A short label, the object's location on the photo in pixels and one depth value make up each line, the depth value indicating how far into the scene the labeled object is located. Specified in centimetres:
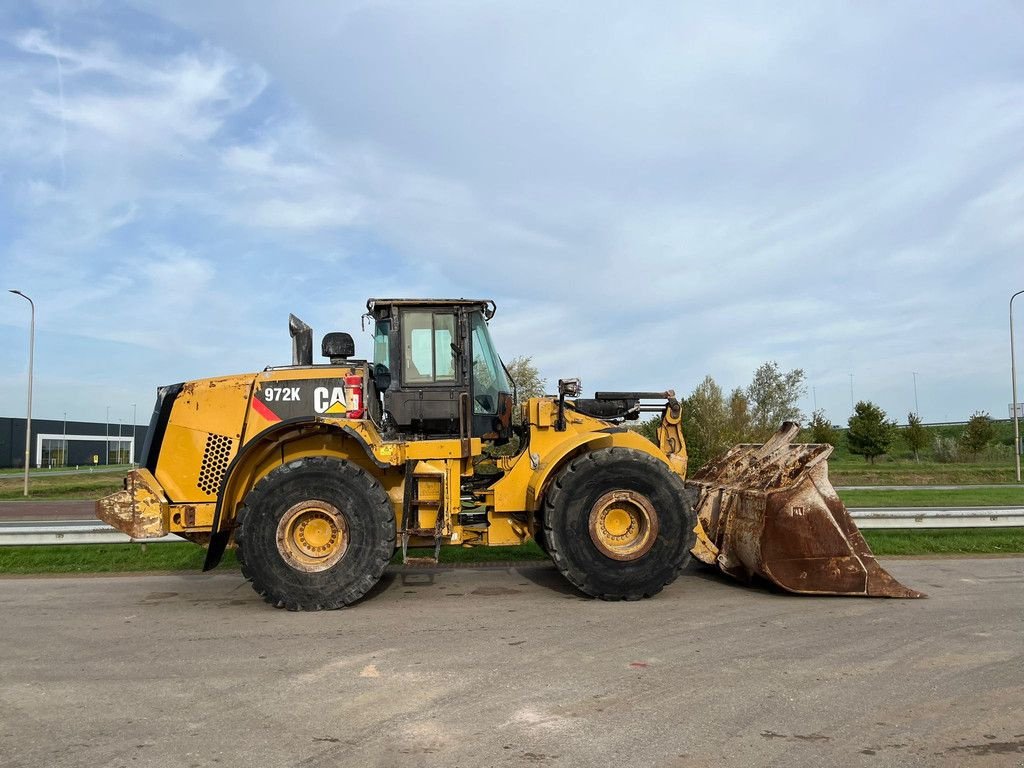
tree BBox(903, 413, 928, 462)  4069
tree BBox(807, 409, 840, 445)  3678
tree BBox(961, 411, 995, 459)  3819
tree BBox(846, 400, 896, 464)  3766
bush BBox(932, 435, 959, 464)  4009
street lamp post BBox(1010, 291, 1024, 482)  3169
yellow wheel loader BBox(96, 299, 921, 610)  688
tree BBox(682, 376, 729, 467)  1883
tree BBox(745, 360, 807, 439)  3019
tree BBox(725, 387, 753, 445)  2224
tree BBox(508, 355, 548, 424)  2167
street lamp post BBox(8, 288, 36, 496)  2816
